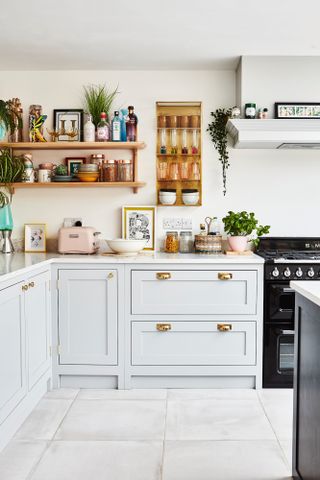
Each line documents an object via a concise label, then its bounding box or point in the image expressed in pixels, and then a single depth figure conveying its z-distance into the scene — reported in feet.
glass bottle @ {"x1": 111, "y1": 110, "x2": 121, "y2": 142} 12.98
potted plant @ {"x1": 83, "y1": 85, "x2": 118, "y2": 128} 13.19
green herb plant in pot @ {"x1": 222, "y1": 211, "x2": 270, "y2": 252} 12.70
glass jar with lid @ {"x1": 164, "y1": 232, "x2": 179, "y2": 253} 13.16
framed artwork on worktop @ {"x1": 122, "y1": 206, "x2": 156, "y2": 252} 13.56
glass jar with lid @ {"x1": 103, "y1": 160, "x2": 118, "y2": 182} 13.11
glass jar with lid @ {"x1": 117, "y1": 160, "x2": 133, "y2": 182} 13.09
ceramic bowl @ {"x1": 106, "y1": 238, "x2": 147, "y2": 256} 12.23
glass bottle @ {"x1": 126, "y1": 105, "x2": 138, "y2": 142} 13.04
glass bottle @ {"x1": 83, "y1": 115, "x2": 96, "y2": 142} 12.98
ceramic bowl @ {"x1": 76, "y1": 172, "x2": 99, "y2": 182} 13.01
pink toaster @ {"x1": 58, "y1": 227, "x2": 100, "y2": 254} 12.57
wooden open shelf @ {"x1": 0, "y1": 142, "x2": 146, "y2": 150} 12.80
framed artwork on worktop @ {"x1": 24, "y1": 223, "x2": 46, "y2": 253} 13.50
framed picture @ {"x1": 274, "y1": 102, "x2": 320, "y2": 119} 12.44
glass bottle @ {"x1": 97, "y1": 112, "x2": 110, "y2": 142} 12.95
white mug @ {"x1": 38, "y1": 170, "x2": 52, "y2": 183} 13.29
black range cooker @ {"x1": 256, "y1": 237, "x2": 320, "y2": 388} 11.59
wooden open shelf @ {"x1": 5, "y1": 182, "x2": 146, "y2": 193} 12.91
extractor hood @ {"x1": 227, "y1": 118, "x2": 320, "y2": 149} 12.02
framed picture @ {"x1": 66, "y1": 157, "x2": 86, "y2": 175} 13.56
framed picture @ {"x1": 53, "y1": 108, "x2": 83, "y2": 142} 13.46
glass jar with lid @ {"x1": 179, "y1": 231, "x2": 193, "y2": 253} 13.33
